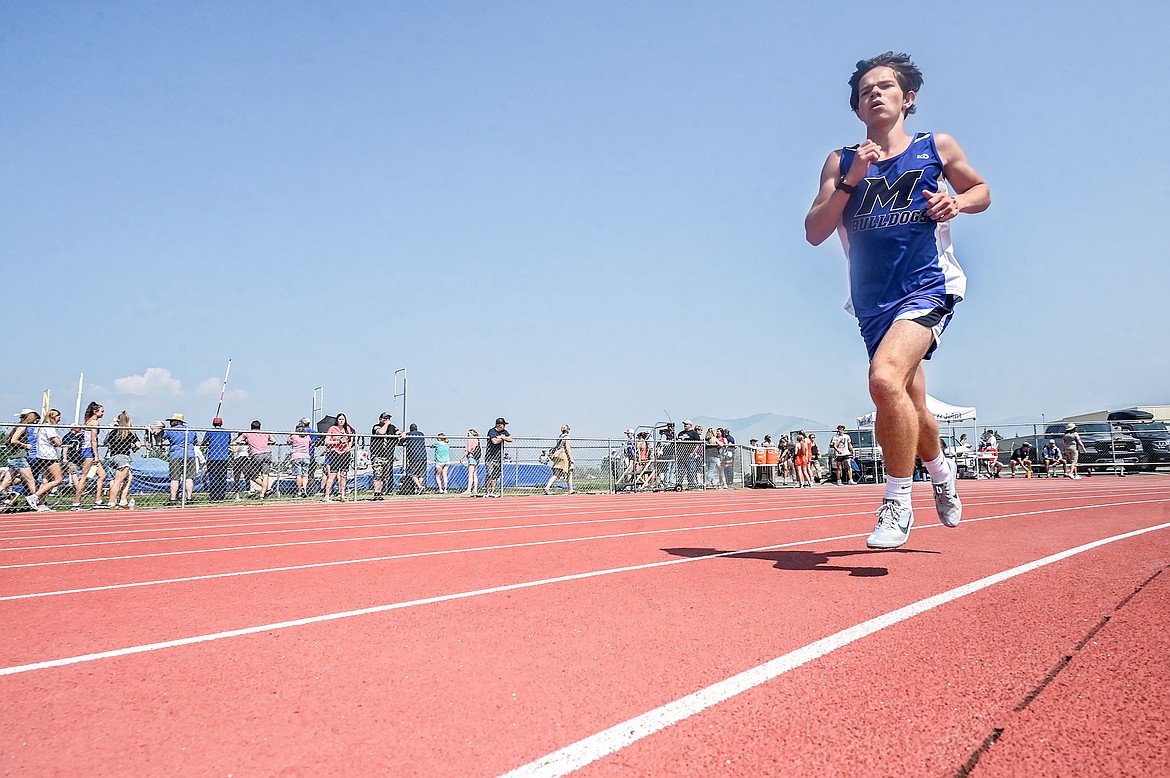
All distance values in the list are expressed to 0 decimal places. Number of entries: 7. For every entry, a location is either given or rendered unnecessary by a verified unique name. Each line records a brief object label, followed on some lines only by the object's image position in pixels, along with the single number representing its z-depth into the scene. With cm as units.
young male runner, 368
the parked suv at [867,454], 2389
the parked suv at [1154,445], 2227
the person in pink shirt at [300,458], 1482
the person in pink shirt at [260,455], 1432
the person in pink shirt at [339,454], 1448
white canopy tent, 2638
